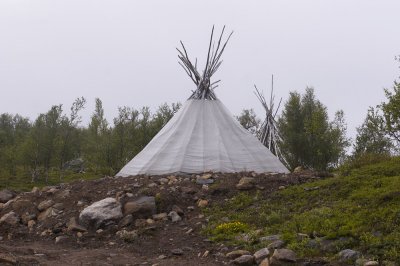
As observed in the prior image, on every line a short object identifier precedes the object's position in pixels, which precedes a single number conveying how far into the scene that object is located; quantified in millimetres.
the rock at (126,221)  10325
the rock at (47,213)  11689
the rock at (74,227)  10480
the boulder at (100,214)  10523
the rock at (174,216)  10398
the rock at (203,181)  12734
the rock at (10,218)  11867
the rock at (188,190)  11852
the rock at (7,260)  6945
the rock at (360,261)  6496
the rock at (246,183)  11867
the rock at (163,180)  12855
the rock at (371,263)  6367
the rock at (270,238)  8092
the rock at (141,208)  10680
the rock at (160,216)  10547
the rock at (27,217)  11985
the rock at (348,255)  6723
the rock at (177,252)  8336
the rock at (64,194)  12728
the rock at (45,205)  12359
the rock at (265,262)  6984
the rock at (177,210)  10773
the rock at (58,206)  11984
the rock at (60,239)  10023
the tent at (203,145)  15055
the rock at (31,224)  11520
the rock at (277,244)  7695
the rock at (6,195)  14258
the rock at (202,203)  11141
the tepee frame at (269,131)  21219
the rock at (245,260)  7285
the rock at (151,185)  12342
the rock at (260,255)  7309
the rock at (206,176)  13125
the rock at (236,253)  7693
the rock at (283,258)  6969
